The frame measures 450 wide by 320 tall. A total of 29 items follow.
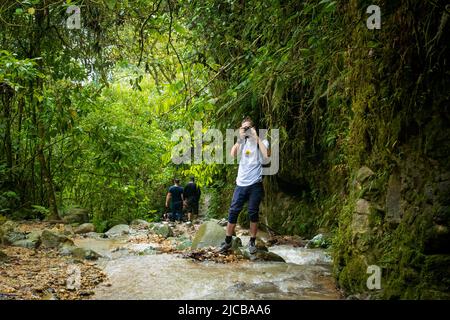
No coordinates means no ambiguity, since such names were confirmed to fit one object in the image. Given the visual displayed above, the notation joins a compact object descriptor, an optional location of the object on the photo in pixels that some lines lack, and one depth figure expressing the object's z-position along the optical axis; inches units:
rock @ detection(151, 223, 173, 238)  388.8
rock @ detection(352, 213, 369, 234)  155.0
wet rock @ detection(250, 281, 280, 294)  166.6
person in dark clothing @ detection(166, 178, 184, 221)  573.3
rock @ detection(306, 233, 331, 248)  288.0
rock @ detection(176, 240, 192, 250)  285.9
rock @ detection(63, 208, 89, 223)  472.2
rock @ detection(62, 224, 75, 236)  386.7
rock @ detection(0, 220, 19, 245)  264.8
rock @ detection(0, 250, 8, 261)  212.6
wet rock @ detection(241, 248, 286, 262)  234.2
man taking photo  240.2
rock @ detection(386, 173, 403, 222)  138.2
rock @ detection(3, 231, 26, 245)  266.8
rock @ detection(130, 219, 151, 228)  508.1
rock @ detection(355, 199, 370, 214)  156.5
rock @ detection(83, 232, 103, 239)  390.5
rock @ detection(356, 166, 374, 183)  159.6
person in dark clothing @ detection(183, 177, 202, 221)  587.8
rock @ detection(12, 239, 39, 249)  262.2
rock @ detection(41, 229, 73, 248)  272.7
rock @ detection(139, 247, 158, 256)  270.3
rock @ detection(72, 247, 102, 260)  246.5
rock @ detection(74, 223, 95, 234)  413.1
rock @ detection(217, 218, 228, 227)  439.7
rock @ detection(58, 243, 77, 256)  249.8
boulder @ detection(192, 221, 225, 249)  269.9
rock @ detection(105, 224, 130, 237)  426.0
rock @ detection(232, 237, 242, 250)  250.0
